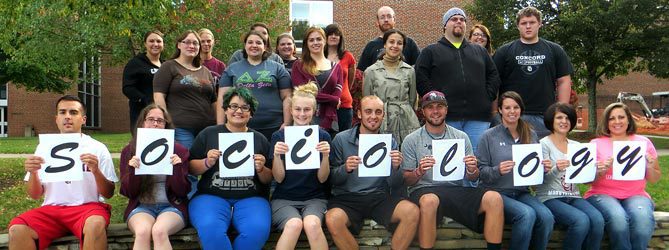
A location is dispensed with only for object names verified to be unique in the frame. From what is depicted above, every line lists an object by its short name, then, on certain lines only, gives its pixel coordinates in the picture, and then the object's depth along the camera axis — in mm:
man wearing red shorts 3859
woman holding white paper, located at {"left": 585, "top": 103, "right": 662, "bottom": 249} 4262
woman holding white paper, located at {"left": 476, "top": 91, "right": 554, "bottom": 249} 4141
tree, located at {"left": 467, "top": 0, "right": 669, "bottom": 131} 16688
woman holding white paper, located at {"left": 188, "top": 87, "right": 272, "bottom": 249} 3900
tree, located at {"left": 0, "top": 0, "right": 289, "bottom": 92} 12930
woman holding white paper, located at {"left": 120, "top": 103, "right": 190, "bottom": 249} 3963
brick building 24578
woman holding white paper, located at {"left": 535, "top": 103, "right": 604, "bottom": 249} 4230
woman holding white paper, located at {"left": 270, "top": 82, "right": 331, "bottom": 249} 4109
